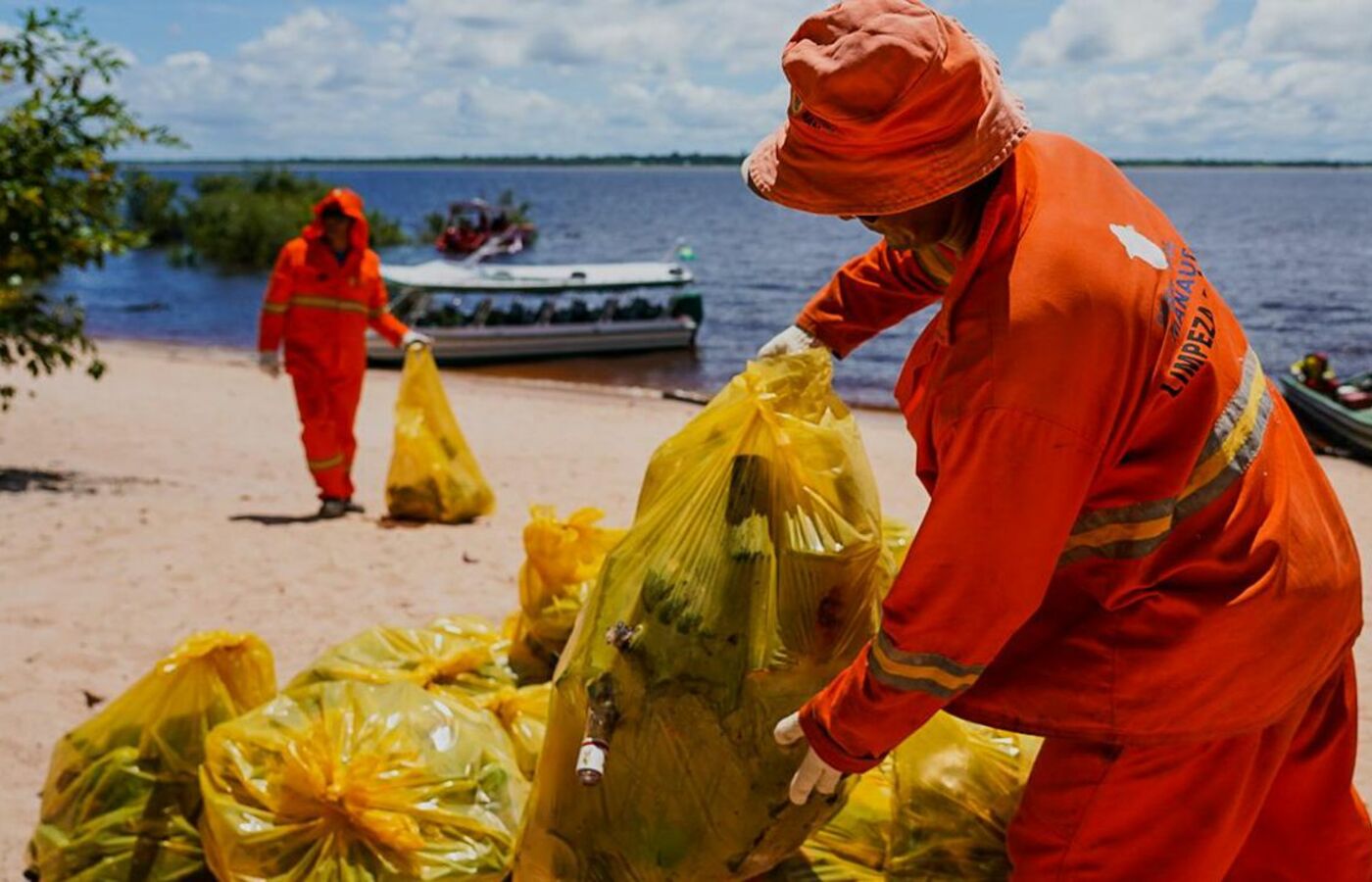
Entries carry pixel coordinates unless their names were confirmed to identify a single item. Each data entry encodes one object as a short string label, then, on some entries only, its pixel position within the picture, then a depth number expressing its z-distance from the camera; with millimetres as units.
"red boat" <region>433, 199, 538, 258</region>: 30938
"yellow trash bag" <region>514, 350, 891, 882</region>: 2016
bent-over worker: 1410
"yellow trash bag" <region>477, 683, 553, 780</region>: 2725
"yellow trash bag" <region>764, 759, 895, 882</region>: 2336
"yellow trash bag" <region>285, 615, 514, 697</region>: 2967
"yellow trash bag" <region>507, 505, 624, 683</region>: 3129
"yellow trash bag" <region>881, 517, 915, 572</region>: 2793
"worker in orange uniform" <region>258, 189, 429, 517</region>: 5898
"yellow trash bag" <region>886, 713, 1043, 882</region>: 2316
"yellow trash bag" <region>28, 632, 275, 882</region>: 2596
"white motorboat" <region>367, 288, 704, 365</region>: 16906
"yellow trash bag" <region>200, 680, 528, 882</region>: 2344
